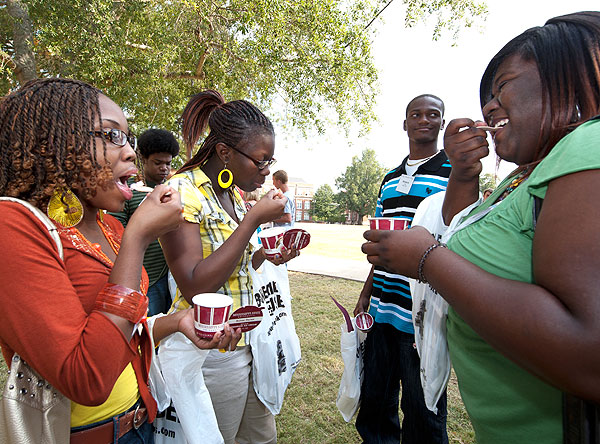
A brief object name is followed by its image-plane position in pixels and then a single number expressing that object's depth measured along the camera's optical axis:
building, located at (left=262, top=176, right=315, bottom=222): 85.38
